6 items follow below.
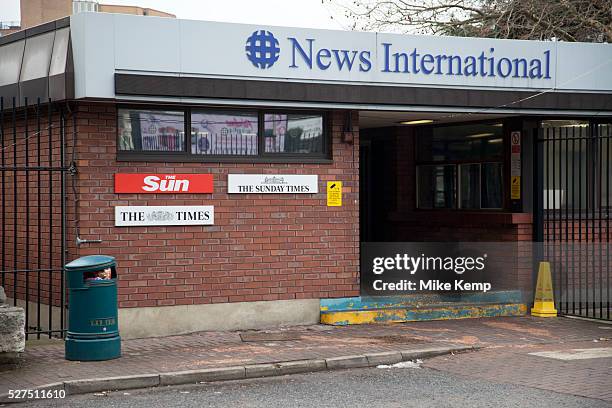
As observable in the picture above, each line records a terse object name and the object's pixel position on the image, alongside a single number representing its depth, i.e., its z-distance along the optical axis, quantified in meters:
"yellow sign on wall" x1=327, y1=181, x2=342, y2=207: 13.35
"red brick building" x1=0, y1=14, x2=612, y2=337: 11.80
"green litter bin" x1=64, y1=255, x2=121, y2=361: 10.23
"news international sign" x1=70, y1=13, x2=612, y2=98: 11.48
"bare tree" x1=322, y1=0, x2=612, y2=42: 21.31
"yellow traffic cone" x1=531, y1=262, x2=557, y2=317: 14.46
